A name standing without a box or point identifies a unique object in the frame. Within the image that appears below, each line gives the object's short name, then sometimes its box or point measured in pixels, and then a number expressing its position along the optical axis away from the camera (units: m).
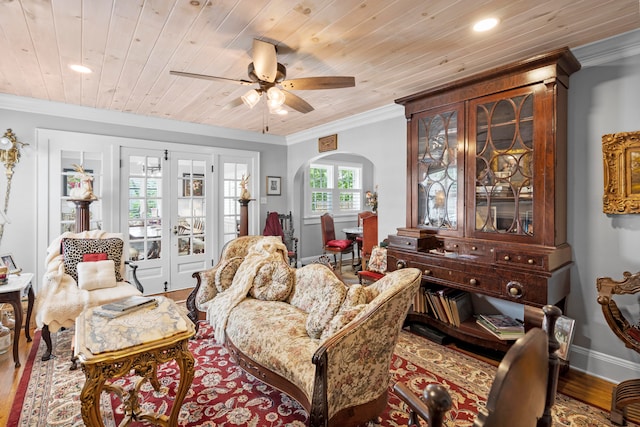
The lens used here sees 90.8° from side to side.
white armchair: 2.59
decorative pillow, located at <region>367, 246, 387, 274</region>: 3.58
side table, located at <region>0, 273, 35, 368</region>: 2.47
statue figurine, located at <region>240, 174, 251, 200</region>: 4.83
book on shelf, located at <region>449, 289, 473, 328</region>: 2.79
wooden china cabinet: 2.24
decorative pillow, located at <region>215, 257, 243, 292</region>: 3.03
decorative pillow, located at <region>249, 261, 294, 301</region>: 2.73
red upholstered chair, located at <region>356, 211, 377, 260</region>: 5.19
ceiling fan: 2.10
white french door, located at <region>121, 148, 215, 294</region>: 4.32
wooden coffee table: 1.56
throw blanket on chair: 2.55
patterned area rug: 1.92
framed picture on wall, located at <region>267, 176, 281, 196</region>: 5.53
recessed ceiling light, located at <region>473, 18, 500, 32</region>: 1.94
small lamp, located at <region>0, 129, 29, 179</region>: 3.43
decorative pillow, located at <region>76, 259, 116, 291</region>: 2.98
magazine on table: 2.09
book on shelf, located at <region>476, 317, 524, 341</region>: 2.48
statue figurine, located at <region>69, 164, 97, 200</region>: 3.62
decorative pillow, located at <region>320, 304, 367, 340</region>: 1.78
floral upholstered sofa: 1.57
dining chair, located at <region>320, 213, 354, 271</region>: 5.57
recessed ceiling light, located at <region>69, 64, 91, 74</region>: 2.63
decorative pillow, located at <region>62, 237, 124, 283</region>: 3.10
